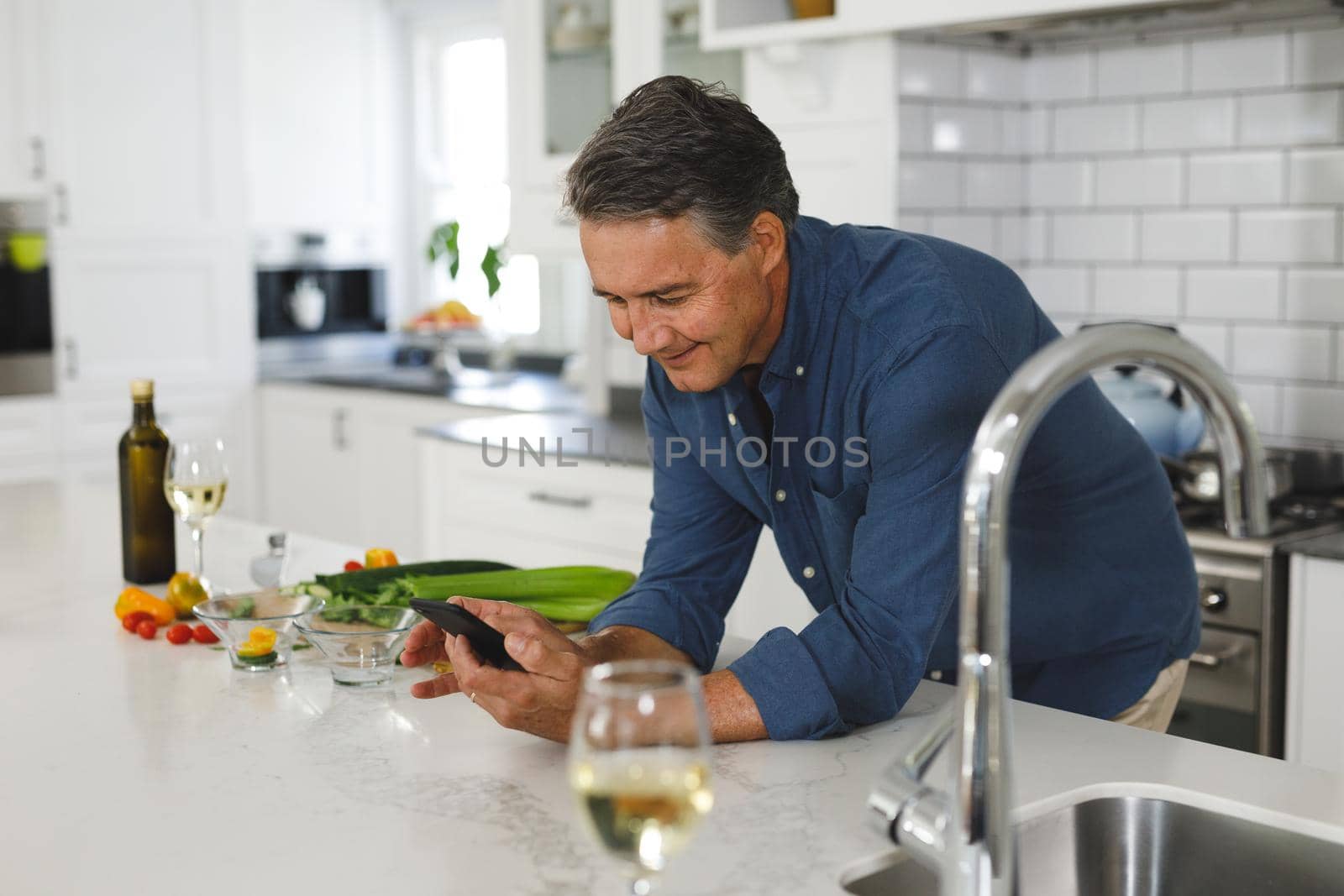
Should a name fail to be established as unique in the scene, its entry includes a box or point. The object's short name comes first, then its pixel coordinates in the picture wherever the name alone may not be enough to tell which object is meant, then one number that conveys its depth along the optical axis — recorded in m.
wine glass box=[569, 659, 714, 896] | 0.81
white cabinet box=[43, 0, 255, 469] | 4.92
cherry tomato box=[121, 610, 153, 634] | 1.89
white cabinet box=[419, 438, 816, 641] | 3.14
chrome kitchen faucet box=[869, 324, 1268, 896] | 0.89
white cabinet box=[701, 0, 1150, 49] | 2.68
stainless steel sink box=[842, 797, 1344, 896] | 1.24
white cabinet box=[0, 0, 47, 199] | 4.72
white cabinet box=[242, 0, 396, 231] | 5.41
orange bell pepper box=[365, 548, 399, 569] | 2.03
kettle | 2.86
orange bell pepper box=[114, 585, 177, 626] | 1.91
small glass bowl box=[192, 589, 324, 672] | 1.72
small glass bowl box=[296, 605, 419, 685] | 1.64
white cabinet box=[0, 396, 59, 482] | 4.83
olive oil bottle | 2.14
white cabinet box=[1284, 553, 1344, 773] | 2.35
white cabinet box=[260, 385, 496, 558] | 4.88
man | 1.46
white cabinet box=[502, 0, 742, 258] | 3.56
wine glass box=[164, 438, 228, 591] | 2.02
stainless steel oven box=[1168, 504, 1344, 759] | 2.42
